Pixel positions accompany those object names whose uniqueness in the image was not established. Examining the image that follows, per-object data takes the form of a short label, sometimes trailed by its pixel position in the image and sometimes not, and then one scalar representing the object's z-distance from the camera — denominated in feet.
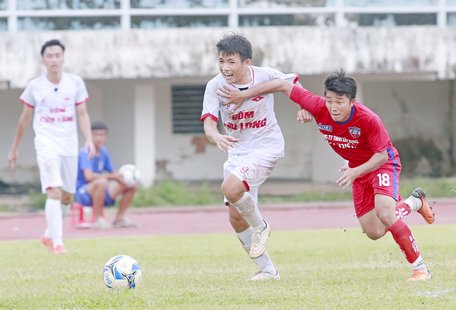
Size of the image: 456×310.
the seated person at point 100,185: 117.39
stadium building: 157.99
